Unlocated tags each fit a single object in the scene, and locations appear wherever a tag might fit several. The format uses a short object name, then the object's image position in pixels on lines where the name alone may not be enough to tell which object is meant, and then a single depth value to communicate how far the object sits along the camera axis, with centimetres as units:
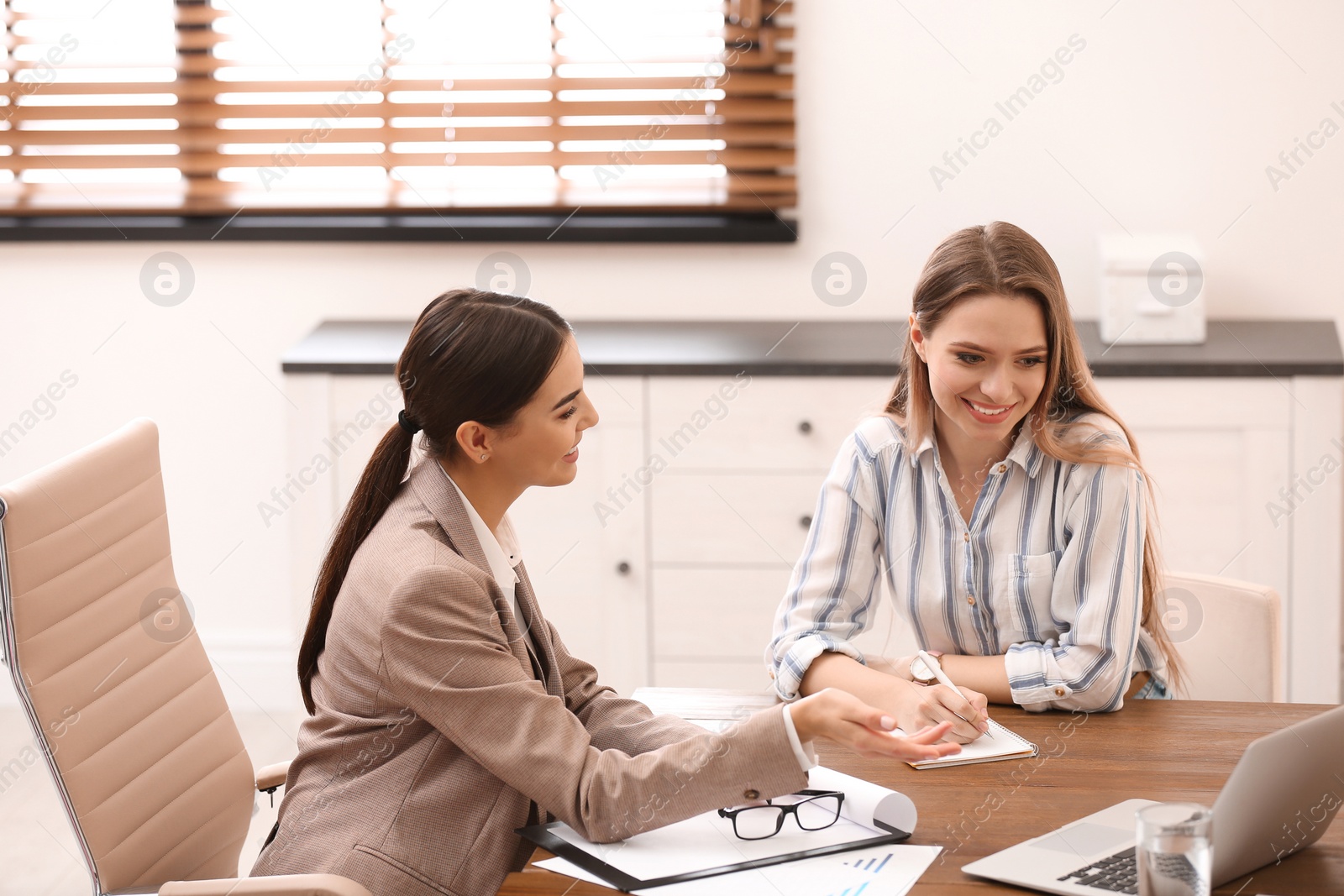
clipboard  413
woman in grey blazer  424
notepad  441
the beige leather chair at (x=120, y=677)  447
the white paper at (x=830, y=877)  411
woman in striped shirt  465
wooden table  413
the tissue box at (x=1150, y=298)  612
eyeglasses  425
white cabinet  598
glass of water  393
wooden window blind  661
